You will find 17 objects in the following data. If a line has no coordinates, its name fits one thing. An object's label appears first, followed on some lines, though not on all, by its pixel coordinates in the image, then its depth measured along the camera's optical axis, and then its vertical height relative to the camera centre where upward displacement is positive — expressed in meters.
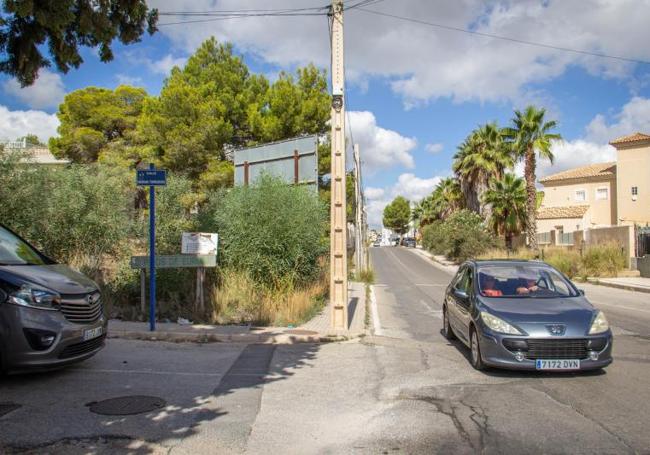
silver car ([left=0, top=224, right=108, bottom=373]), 5.55 -0.89
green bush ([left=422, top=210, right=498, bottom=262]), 40.47 -0.38
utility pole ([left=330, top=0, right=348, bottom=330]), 10.57 +0.84
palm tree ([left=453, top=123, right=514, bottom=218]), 40.66 +5.39
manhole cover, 5.29 -1.75
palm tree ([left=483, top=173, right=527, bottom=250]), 39.78 +2.21
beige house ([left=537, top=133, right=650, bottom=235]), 43.62 +3.48
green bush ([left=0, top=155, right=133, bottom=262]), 13.09 +0.62
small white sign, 11.12 -0.21
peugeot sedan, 6.39 -1.13
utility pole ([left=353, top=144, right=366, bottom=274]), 29.64 +0.16
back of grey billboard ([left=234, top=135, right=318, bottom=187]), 16.73 +2.34
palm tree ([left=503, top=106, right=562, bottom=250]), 31.47 +5.20
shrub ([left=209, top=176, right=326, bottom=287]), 13.35 -0.01
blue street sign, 9.49 +1.02
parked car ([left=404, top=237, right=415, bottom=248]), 88.97 -1.65
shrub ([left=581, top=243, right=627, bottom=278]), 25.42 -1.43
